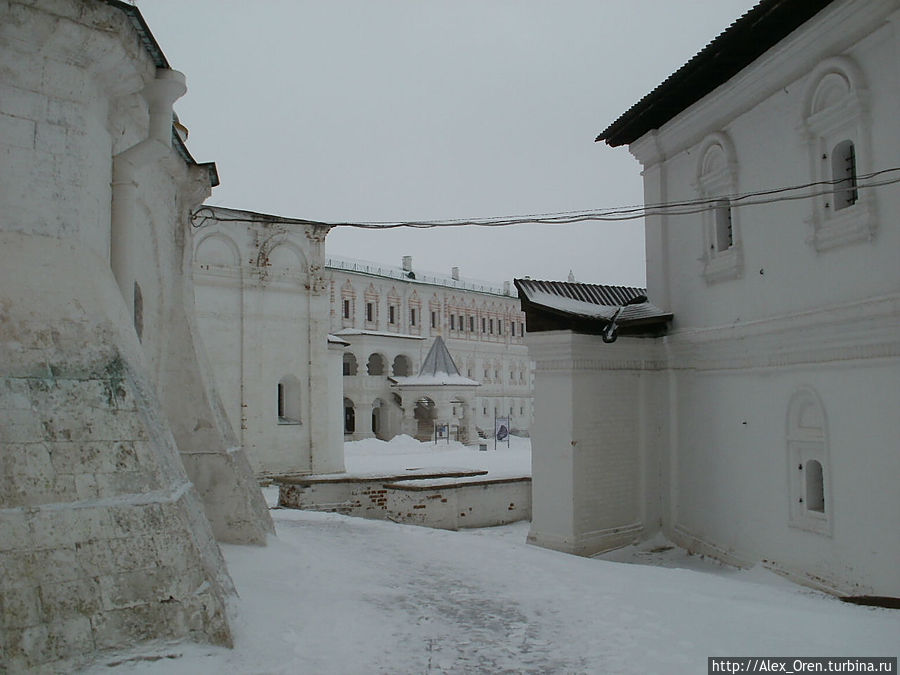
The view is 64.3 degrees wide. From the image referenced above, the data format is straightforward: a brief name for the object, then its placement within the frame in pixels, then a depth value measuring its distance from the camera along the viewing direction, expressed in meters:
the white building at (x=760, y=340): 6.83
